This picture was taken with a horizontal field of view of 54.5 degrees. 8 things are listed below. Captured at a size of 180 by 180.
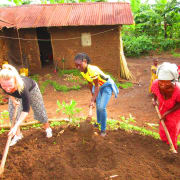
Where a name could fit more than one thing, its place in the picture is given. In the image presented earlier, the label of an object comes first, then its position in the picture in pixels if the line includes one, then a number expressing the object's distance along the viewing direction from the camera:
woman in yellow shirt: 2.84
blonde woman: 2.20
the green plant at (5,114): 4.06
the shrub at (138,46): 14.52
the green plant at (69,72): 8.66
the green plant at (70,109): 3.24
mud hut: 7.91
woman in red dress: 2.24
